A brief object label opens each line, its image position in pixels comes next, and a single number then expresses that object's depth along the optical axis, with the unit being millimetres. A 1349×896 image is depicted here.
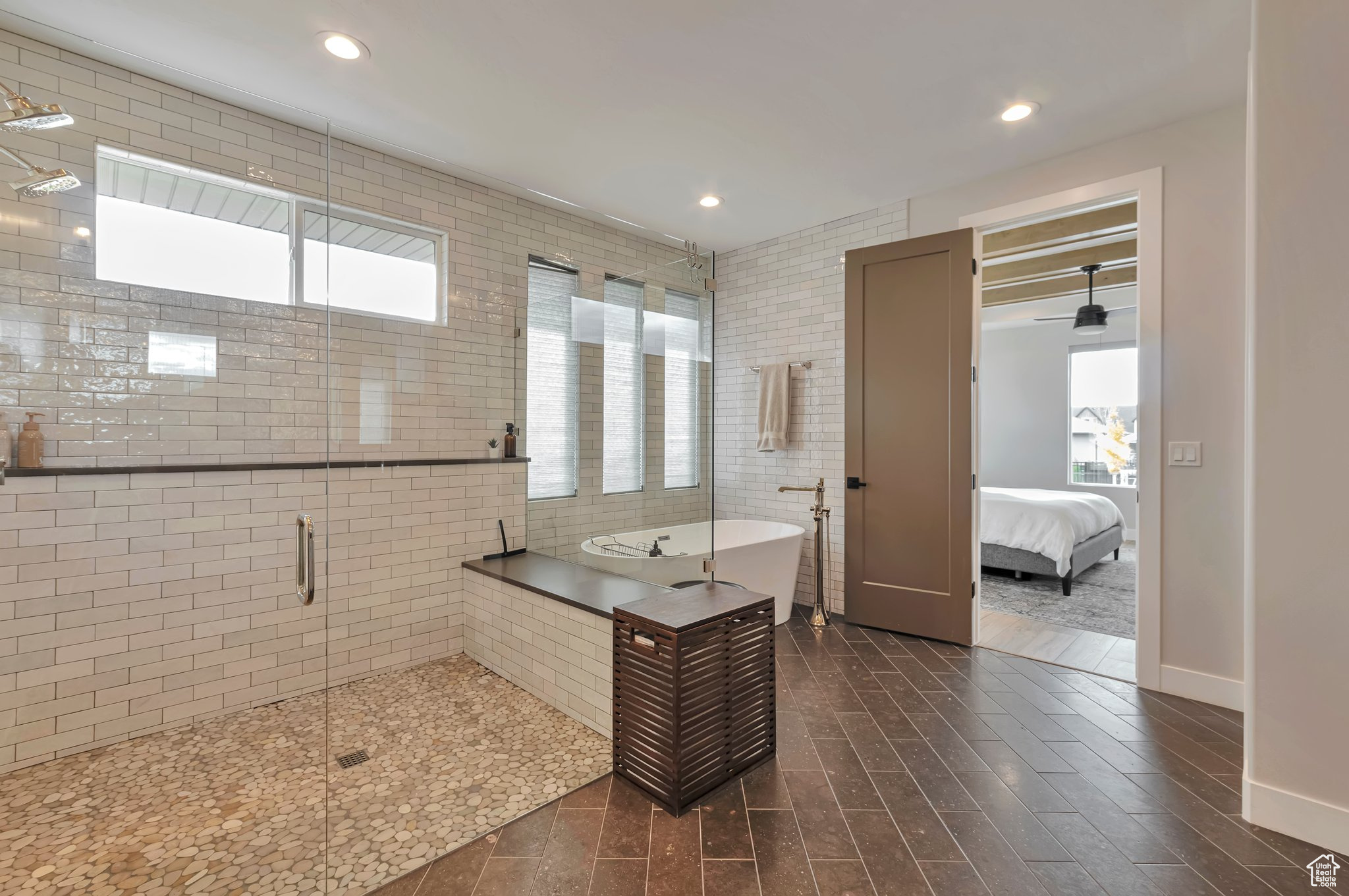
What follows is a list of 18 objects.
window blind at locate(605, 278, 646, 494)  2832
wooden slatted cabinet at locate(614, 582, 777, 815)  2002
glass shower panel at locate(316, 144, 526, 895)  1950
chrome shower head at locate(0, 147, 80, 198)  1466
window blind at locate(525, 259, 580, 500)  2867
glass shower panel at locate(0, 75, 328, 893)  1520
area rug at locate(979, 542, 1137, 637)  4070
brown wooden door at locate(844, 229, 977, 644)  3516
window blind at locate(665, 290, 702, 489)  2863
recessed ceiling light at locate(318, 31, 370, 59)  2213
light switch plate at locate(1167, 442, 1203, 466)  2814
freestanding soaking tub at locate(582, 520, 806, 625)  2725
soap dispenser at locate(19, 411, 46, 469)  1510
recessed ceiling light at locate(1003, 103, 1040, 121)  2730
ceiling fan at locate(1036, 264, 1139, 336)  5375
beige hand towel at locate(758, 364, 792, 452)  4367
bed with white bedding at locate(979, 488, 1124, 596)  4805
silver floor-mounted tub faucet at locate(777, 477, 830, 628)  3975
